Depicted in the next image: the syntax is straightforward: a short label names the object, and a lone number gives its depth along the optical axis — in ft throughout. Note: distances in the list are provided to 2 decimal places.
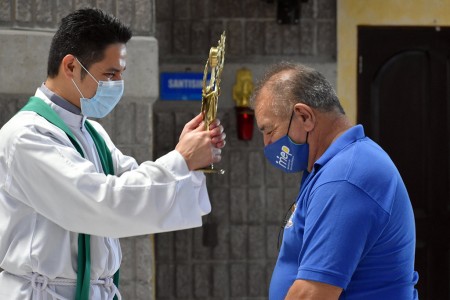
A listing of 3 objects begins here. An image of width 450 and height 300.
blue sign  35.47
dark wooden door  37.20
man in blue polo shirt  15.41
